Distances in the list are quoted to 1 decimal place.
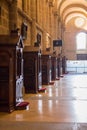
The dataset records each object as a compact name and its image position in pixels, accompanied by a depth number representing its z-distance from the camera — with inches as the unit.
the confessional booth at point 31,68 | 404.6
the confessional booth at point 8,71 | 265.3
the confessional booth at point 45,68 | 556.6
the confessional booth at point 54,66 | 707.3
